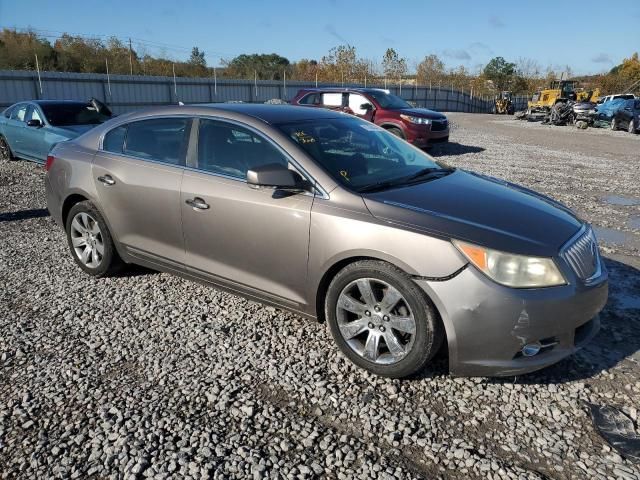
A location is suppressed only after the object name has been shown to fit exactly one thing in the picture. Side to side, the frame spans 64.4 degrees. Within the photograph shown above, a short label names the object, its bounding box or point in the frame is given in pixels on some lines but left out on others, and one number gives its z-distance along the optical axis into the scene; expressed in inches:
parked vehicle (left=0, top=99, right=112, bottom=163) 396.8
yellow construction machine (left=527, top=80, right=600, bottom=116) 1478.8
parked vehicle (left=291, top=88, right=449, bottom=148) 522.3
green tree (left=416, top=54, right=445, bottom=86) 2689.5
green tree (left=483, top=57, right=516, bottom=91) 2842.0
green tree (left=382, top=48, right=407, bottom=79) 2459.4
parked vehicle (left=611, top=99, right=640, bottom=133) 949.6
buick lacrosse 111.6
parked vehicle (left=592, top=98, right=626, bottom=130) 1047.0
